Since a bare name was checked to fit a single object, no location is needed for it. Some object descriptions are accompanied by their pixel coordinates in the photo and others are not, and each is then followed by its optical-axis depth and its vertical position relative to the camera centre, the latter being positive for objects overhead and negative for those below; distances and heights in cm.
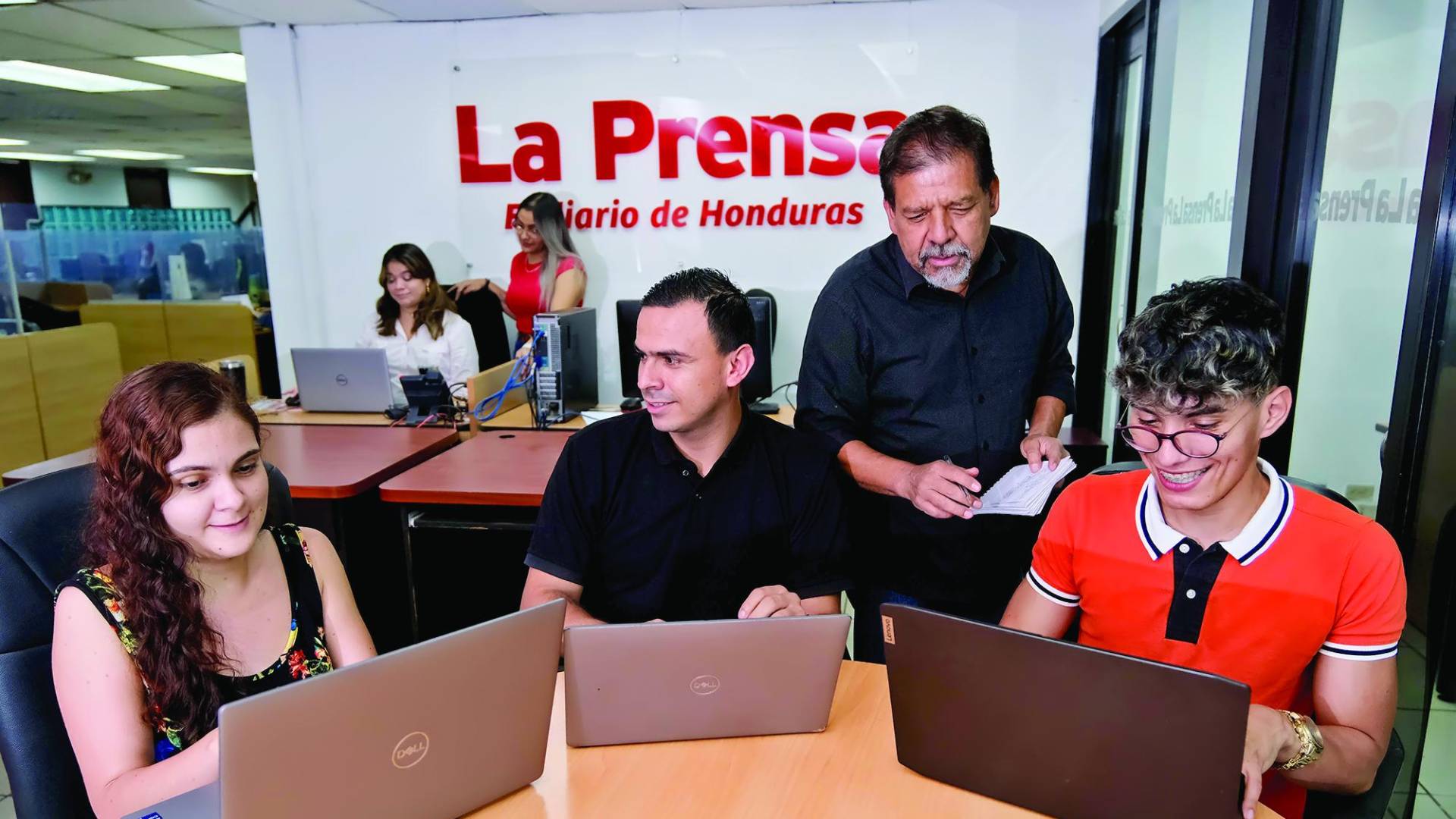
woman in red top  457 -10
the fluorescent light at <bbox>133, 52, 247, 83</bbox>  563 +122
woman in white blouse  403 -35
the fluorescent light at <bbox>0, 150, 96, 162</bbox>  1063 +120
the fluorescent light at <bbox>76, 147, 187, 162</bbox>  1082 +124
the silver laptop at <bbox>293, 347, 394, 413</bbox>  359 -52
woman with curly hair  123 -52
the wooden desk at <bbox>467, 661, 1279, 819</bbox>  115 -72
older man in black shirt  201 -34
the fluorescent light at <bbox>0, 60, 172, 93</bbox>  578 +120
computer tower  338 -45
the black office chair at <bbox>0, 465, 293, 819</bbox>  126 -58
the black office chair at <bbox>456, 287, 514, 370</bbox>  492 -41
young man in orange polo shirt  123 -46
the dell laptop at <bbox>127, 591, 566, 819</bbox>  91 -54
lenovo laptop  93 -54
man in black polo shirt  171 -51
